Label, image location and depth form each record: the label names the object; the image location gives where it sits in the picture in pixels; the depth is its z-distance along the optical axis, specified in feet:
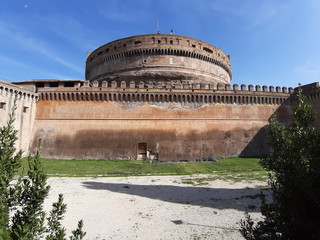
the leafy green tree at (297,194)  11.49
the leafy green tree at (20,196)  11.00
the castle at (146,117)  70.38
